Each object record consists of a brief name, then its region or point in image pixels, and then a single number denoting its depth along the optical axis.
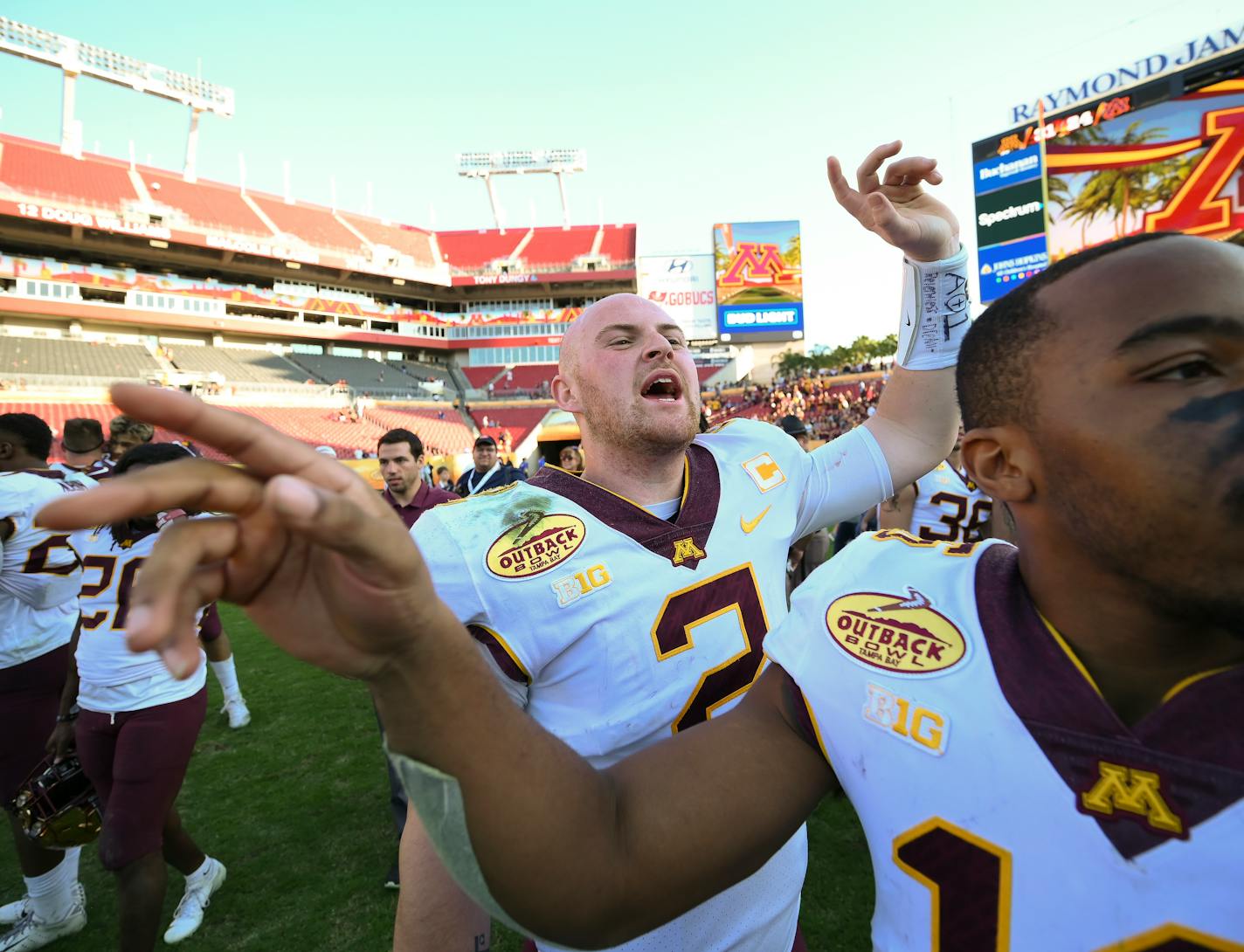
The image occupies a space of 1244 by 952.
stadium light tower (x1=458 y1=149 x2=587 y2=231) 45.62
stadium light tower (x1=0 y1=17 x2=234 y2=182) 29.48
